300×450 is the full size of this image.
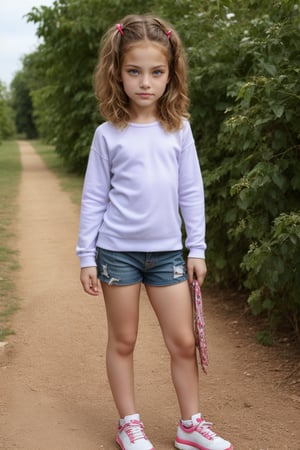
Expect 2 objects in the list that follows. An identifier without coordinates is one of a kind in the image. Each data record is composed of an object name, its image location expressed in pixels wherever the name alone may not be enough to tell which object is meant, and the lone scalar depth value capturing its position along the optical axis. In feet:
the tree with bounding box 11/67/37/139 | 305.73
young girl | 9.80
